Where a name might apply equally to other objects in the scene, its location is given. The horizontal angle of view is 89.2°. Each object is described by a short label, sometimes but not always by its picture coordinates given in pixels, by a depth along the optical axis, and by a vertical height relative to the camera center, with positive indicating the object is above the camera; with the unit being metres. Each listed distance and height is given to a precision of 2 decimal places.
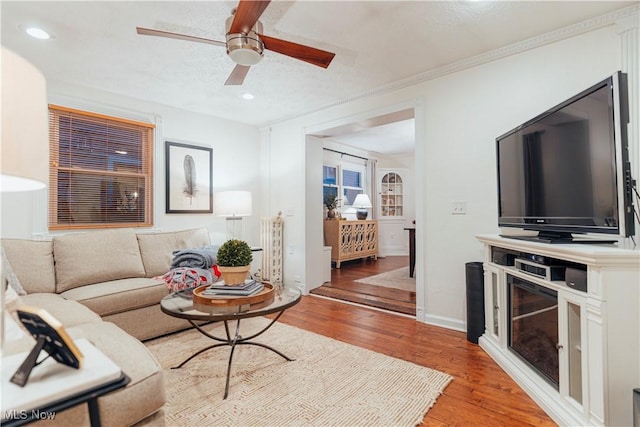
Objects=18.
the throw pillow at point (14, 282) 2.28 -0.43
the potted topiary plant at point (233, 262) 2.15 -0.28
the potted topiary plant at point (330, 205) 6.27 +0.26
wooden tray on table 2.04 -0.51
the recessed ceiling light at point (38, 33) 2.38 +1.41
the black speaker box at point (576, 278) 1.54 -0.30
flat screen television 1.54 +0.27
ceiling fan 1.91 +1.11
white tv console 1.41 -0.57
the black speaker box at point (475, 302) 2.68 -0.71
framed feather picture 4.09 +0.55
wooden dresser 6.05 -0.40
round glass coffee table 1.87 -0.55
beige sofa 1.43 -0.56
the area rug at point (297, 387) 1.71 -1.04
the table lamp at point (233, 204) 4.00 +0.20
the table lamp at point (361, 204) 6.84 +0.30
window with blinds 3.30 +0.55
